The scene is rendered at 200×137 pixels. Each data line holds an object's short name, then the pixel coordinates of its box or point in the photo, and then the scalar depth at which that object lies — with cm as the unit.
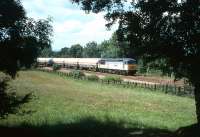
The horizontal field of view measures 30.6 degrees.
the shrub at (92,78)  6405
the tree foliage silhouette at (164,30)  1611
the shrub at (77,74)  6881
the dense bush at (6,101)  1789
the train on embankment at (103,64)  7506
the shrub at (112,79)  6069
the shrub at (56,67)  9092
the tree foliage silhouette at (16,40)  1781
